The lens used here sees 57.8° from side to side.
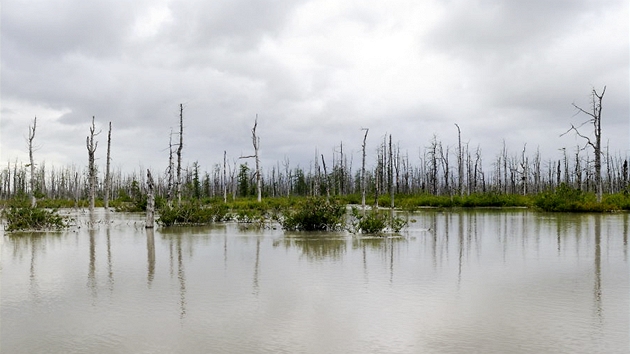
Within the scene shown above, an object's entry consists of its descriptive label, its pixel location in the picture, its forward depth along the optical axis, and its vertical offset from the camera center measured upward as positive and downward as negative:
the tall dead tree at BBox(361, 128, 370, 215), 36.75 +1.41
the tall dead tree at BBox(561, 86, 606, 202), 31.90 +3.36
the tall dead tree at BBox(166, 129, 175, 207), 30.51 +1.87
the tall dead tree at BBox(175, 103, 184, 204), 32.74 +2.88
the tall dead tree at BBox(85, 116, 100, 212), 35.38 +3.05
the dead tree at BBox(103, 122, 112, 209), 39.64 +3.22
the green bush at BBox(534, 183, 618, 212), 28.52 -0.49
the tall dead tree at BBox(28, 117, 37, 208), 36.19 +3.35
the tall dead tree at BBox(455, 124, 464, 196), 47.62 +2.71
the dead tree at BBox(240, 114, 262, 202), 39.33 +3.50
